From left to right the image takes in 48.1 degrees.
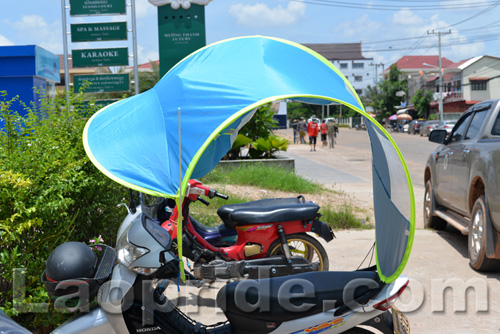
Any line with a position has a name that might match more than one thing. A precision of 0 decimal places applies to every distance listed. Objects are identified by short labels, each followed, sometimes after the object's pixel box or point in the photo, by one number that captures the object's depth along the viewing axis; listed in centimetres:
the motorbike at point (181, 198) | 337
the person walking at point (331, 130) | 3110
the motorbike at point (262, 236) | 563
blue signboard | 1206
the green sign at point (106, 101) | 964
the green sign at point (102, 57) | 1193
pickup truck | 581
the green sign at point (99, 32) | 1173
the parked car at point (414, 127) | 5238
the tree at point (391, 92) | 7511
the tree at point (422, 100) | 7025
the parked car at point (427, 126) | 4512
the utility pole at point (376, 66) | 10044
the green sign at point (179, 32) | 1294
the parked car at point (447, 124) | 3917
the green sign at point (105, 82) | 1177
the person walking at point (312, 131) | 2783
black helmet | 320
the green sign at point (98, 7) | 1156
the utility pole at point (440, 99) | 5675
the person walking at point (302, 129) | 3509
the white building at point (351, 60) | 13800
